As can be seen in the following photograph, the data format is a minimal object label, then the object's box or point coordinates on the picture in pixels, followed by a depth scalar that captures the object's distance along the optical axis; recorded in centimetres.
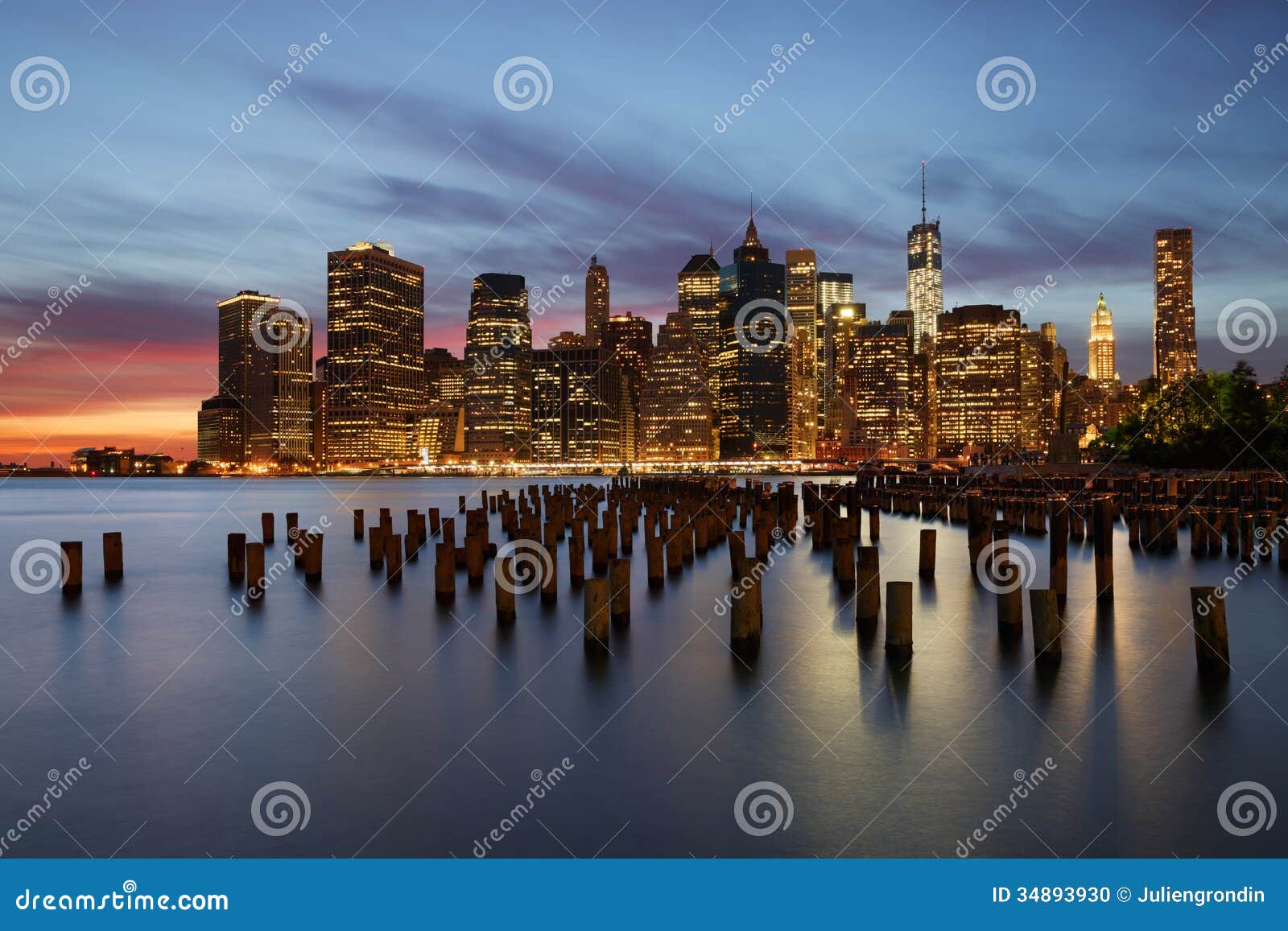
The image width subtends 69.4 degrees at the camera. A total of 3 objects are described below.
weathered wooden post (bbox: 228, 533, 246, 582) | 2795
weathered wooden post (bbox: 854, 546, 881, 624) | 1922
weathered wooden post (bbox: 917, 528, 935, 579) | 2631
